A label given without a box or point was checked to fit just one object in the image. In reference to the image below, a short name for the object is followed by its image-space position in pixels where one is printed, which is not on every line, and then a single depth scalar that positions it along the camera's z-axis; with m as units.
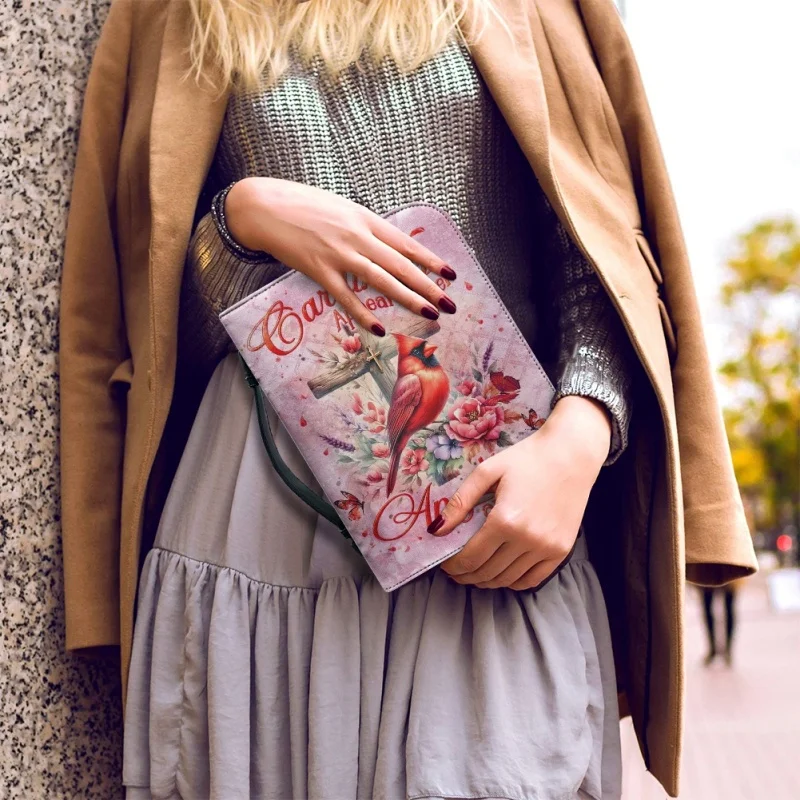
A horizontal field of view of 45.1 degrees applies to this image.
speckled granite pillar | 1.09
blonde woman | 0.93
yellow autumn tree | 11.46
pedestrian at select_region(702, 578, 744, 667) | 7.61
